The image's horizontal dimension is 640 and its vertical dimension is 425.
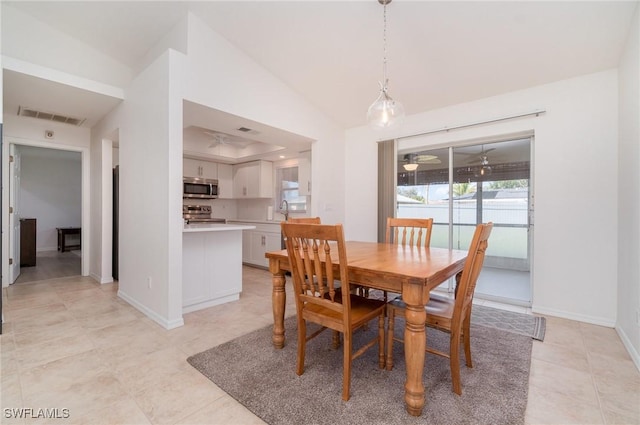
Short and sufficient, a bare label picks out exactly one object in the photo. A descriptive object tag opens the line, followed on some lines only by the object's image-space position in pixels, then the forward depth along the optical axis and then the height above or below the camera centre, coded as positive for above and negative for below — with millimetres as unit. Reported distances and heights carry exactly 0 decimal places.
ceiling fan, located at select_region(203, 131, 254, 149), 4523 +1209
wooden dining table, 1533 -406
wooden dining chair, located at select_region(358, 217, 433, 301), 2795 -137
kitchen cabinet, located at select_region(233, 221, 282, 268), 5059 -558
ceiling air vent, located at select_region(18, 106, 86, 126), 3760 +1317
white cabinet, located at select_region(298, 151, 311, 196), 4930 +647
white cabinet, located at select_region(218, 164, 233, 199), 6107 +651
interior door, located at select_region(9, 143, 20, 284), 4051 -68
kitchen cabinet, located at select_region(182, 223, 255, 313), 3097 -624
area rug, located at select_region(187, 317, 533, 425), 1528 -1070
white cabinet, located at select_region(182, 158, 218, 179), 5562 +858
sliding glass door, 3441 +157
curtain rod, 3117 +1069
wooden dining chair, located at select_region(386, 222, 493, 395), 1650 -633
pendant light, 2303 +799
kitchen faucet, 5430 +30
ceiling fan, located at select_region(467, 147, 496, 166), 3645 +683
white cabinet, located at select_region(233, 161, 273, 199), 5613 +638
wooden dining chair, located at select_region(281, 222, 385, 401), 1615 -539
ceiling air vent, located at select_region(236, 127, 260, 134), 3715 +1074
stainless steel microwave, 5340 +452
